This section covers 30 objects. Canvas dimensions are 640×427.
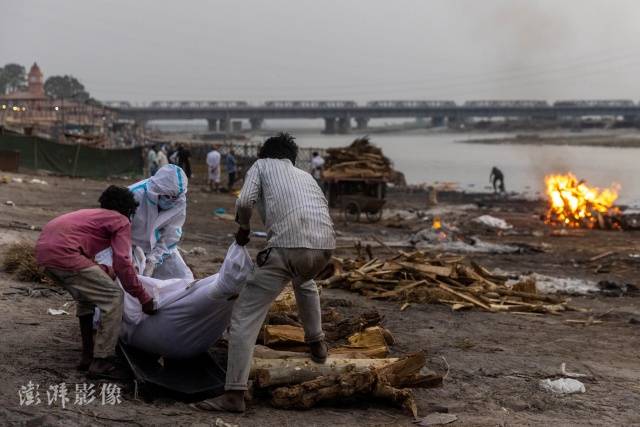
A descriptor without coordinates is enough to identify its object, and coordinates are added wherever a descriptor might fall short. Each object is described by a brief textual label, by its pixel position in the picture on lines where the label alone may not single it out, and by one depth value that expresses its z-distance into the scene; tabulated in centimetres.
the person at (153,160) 2772
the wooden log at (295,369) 609
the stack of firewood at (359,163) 2550
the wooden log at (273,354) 639
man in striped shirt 568
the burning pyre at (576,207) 2416
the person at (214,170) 3108
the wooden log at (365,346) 668
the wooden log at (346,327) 783
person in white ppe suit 729
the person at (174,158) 2418
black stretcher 595
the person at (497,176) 3972
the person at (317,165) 3053
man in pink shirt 600
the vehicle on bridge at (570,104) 14080
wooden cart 2397
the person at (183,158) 2454
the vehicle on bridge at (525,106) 13760
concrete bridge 12875
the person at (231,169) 3254
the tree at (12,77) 14300
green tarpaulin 3306
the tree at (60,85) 16062
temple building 8621
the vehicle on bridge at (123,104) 13600
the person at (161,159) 2770
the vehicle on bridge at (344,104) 13004
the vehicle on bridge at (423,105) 13440
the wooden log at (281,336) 680
